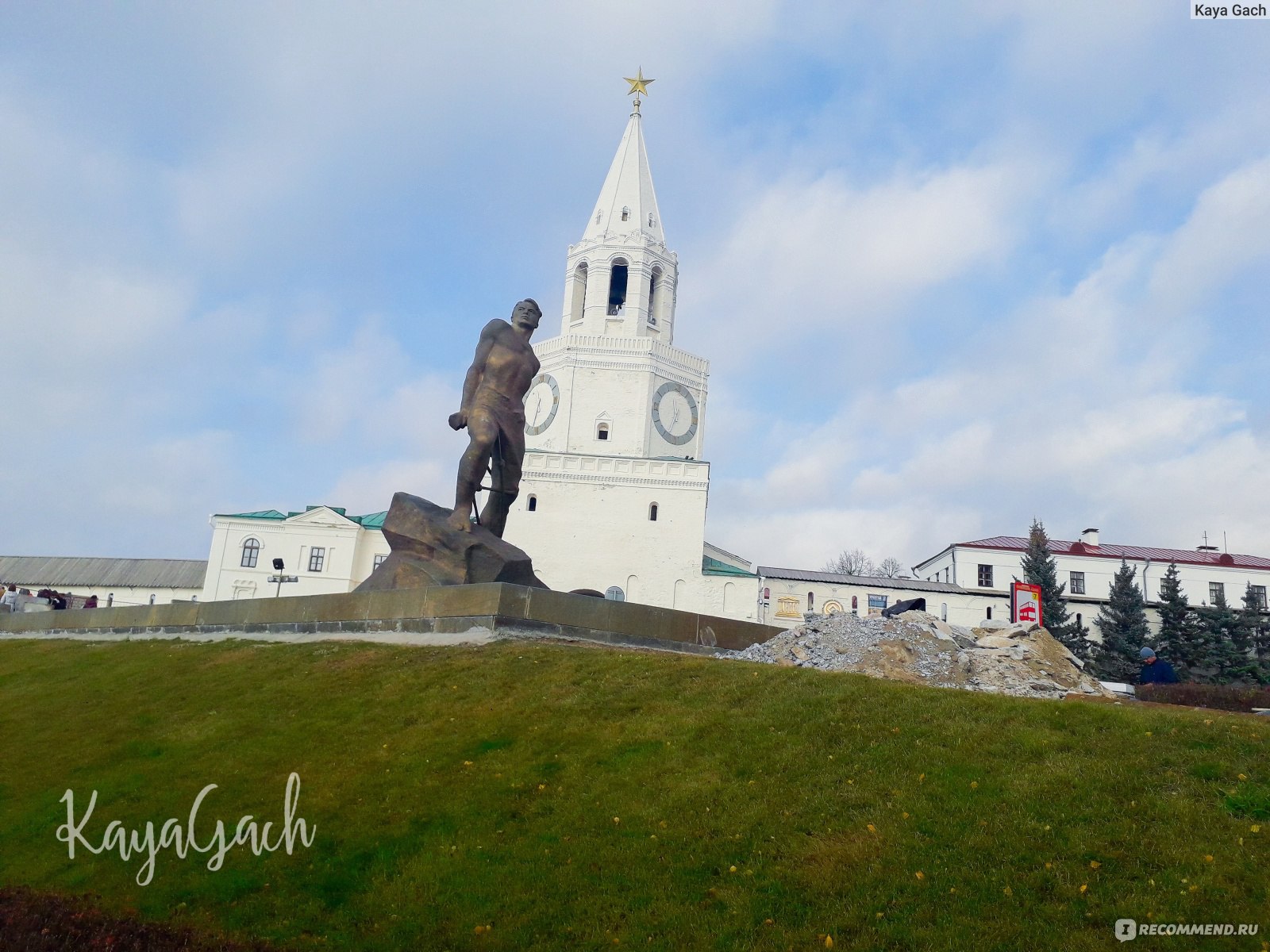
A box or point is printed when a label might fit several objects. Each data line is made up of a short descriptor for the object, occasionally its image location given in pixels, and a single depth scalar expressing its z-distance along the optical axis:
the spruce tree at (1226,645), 48.09
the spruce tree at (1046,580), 50.53
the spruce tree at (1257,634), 49.28
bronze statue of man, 16.39
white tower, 49.28
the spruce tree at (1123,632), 49.50
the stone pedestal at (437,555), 15.95
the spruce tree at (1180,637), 49.22
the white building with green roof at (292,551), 57.25
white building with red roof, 59.97
